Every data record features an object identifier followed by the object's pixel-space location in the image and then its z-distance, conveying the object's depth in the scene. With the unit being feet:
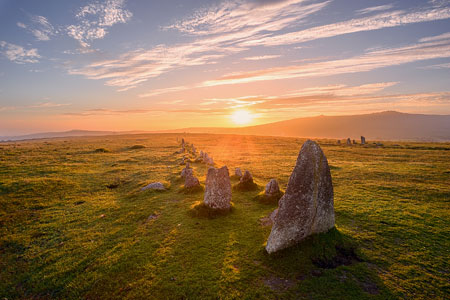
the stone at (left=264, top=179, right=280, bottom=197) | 51.75
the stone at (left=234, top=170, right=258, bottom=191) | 63.00
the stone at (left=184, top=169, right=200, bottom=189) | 63.44
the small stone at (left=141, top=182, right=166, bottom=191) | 66.13
